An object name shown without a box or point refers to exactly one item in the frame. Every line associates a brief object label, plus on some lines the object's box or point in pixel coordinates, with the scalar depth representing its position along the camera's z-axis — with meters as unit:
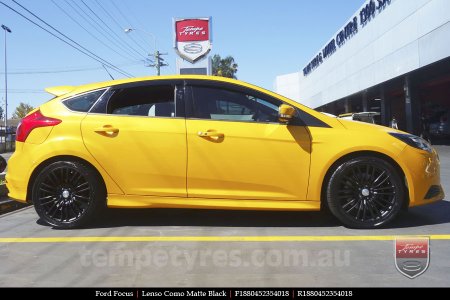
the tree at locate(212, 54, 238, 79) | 83.31
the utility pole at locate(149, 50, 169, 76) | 40.23
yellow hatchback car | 4.71
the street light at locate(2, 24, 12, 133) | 38.50
